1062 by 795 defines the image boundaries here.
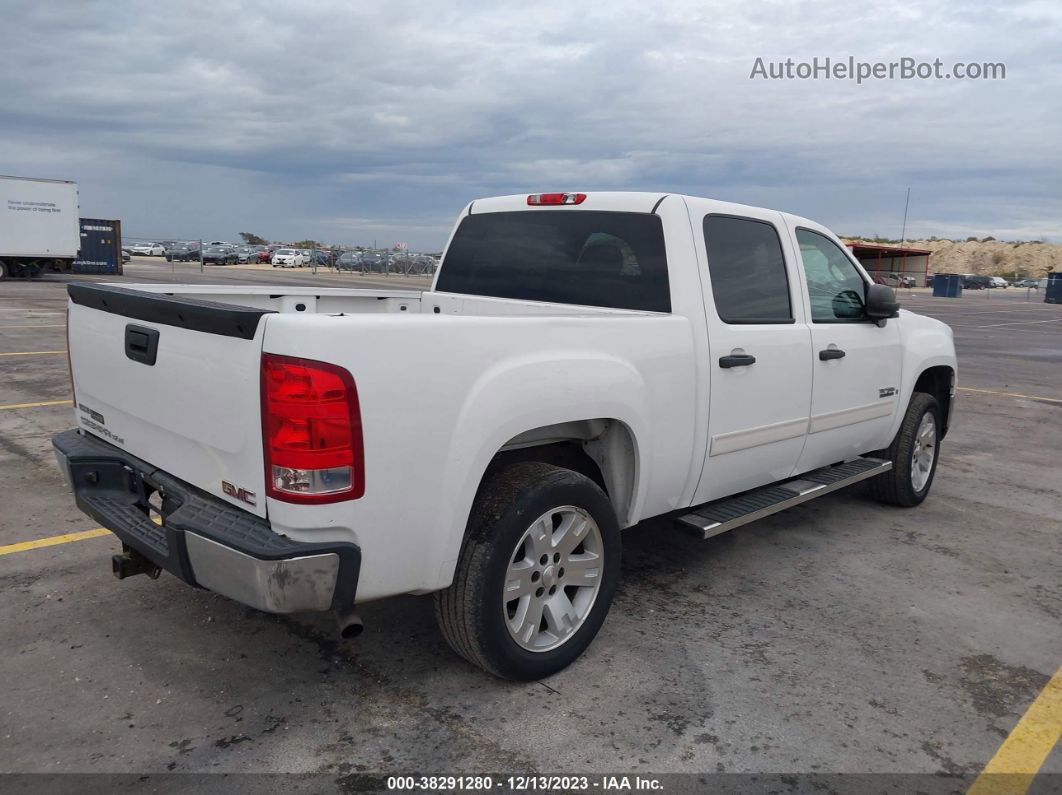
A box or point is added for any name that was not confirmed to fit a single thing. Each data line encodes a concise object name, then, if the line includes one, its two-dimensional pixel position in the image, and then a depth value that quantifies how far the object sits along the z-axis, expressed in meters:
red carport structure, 57.21
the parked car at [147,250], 63.16
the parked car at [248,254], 57.19
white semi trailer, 27.88
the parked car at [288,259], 55.00
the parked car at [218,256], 53.70
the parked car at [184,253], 50.44
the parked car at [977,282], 67.06
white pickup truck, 2.56
